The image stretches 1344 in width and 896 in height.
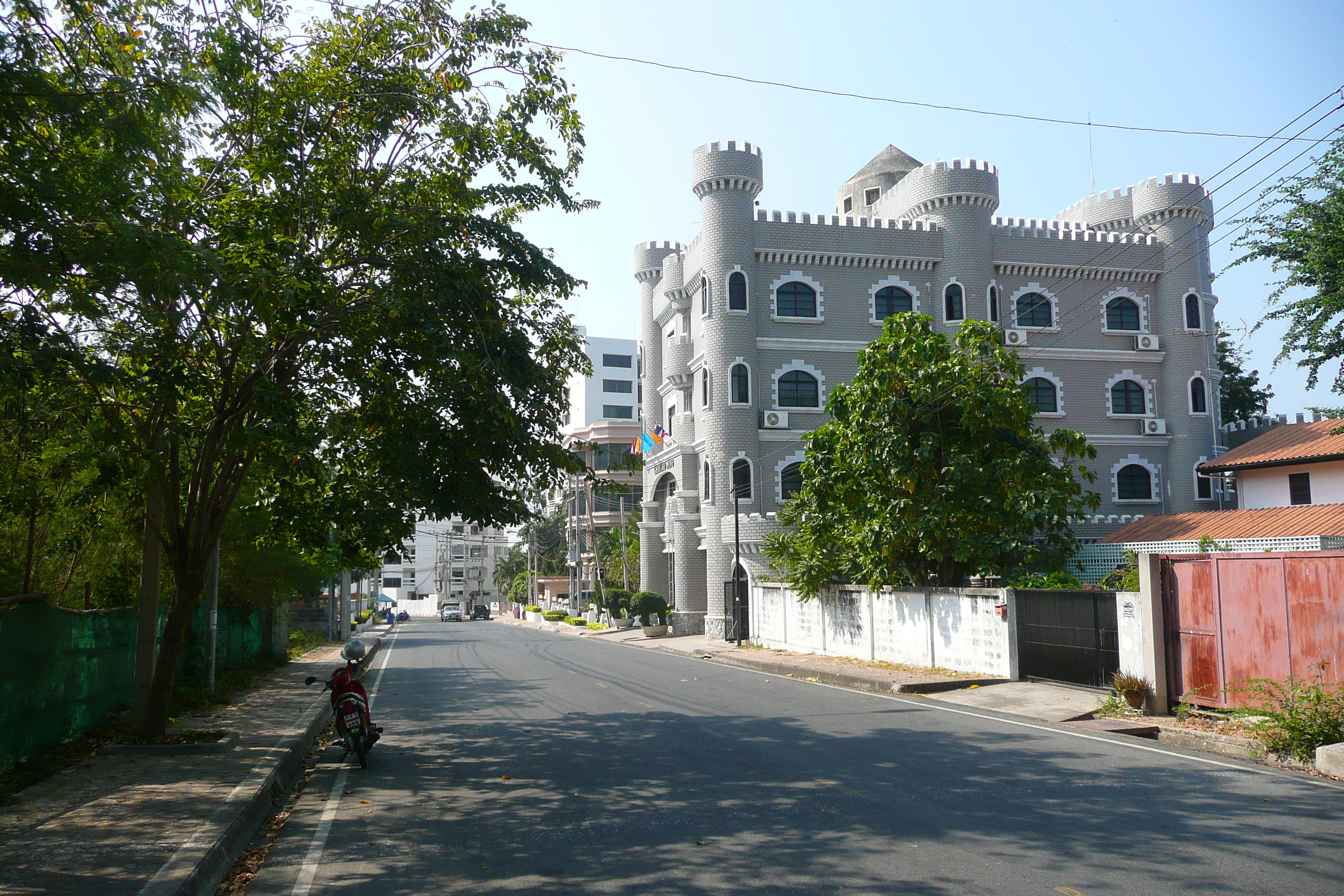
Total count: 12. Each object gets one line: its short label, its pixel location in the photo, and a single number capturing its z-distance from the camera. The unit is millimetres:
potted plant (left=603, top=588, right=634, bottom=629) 51281
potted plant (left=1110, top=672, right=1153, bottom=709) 13961
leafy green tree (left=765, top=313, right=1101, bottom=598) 21812
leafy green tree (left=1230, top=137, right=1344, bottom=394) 15570
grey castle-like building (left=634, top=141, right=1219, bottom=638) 38812
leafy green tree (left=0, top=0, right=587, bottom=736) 10102
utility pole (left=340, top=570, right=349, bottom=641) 39656
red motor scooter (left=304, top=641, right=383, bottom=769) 10953
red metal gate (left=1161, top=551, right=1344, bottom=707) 11539
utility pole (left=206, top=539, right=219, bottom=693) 17031
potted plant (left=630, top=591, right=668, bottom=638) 44906
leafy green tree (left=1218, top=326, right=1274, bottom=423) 49844
